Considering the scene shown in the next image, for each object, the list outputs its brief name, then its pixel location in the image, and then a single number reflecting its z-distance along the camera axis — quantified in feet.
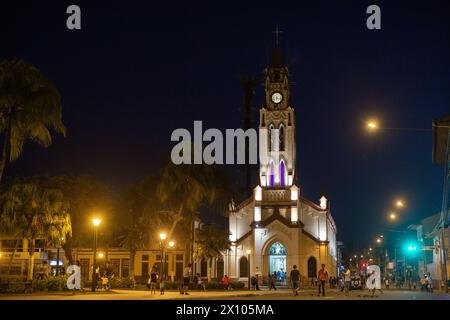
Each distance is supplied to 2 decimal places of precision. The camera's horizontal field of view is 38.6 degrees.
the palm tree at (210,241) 204.54
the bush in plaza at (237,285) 165.99
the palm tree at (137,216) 177.68
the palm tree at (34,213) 138.72
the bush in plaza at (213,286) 154.71
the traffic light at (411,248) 202.28
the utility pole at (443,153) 132.71
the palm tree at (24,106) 107.24
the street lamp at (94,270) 116.47
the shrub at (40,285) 114.50
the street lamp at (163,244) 141.28
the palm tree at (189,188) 162.30
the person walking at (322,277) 116.32
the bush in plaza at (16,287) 110.10
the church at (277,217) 240.53
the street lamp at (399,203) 208.93
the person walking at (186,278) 117.56
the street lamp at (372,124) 95.09
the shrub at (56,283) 116.34
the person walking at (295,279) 116.37
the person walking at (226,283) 156.04
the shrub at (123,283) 139.42
